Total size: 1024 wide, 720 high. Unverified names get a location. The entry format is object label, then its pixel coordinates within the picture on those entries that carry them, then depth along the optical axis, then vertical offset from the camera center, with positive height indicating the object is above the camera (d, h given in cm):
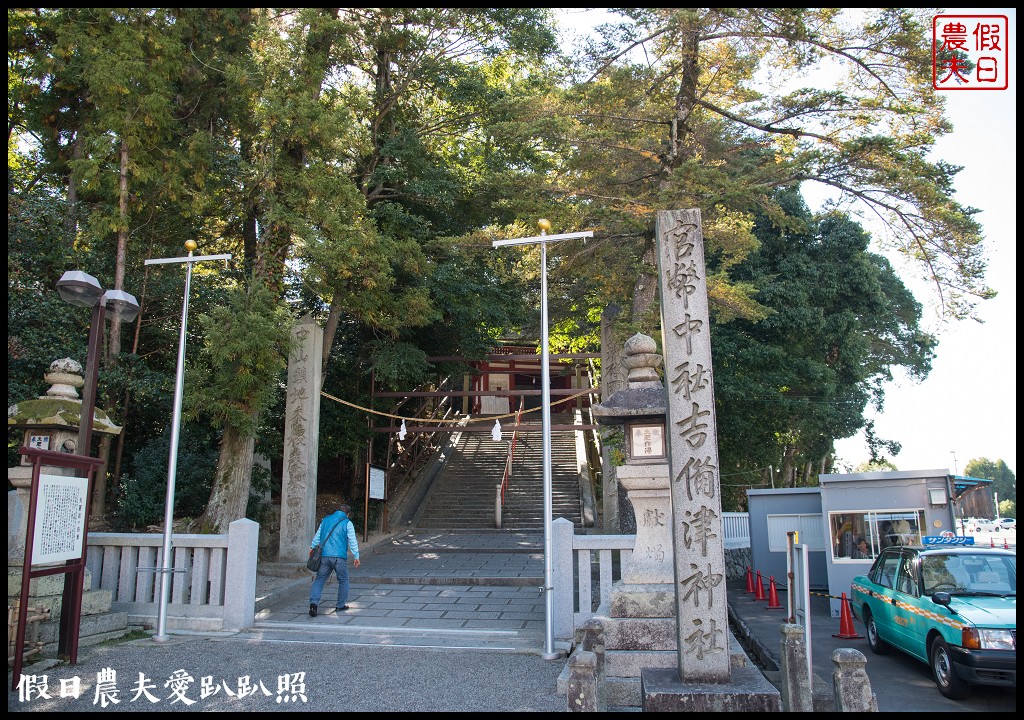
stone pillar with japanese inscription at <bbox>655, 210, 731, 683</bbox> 472 +3
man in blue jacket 862 -121
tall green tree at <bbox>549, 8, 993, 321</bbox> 1006 +548
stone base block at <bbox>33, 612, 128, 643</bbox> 641 -189
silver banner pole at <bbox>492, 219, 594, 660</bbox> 681 +20
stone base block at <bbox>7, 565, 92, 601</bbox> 640 -136
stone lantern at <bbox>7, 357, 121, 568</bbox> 709 +31
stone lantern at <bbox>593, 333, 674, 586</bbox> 685 -15
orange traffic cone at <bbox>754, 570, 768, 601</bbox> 1320 -256
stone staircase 1673 -85
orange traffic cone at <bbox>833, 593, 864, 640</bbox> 941 -235
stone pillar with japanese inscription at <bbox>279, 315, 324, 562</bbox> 1262 +22
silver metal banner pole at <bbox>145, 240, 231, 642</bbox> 757 -61
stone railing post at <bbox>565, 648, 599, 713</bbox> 404 -140
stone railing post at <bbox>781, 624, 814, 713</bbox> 503 -164
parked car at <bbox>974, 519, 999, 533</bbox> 3808 -362
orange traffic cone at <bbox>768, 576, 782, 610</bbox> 1208 -249
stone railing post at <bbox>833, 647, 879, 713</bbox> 430 -145
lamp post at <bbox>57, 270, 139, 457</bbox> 681 +159
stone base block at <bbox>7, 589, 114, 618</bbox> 649 -164
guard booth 1085 -84
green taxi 607 -151
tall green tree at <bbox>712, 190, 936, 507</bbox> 1706 +319
